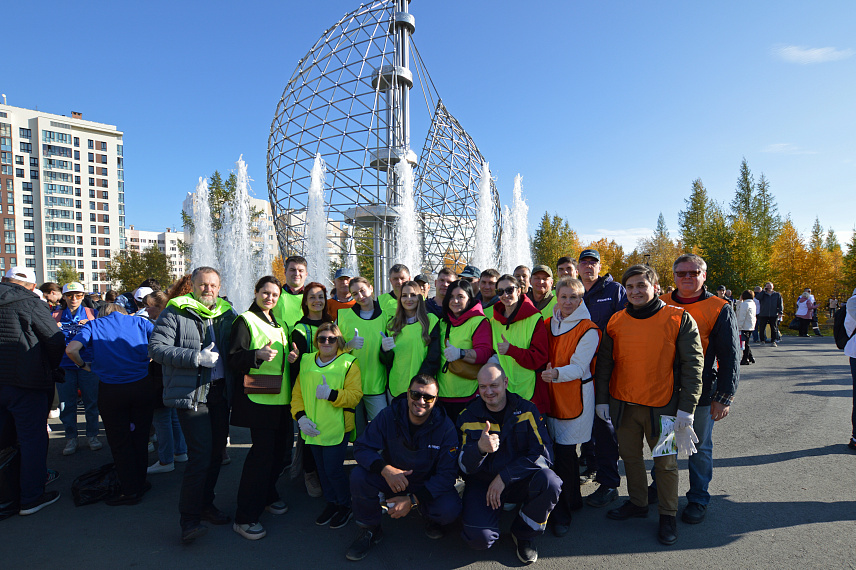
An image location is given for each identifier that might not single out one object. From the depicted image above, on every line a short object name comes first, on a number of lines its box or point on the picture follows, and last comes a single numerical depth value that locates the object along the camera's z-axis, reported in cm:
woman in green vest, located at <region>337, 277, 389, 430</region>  413
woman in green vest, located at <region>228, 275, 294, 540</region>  353
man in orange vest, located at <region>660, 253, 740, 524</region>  351
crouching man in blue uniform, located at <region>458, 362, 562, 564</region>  317
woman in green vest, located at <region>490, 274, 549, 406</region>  368
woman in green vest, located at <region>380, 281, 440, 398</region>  401
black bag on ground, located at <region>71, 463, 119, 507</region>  409
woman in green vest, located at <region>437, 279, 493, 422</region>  389
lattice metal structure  1409
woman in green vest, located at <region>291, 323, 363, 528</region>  368
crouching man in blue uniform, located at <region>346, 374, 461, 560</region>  328
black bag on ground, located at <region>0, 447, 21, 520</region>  389
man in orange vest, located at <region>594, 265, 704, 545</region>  331
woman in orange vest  354
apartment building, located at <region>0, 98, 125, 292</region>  6344
